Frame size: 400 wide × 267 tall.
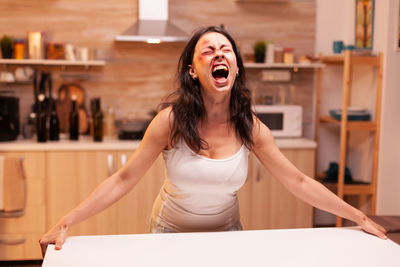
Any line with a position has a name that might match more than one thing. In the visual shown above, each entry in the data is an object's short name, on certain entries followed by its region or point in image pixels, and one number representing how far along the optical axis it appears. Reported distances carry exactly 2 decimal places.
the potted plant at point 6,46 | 3.46
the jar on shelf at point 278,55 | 3.72
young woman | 1.74
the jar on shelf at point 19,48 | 3.50
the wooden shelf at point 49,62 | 3.45
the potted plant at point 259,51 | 3.69
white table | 1.35
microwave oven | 3.65
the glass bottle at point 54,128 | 3.43
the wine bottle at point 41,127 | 3.36
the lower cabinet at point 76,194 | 3.28
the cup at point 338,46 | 3.54
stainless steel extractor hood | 3.38
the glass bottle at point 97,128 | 3.45
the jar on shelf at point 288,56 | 3.72
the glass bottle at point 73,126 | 3.48
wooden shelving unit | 3.28
